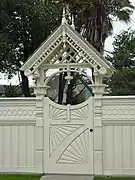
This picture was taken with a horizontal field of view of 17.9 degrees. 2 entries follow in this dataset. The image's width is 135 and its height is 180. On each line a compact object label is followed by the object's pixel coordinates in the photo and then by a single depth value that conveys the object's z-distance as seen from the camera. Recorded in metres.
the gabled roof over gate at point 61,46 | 10.84
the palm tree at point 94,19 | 19.72
